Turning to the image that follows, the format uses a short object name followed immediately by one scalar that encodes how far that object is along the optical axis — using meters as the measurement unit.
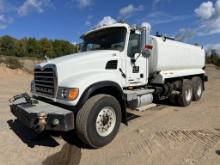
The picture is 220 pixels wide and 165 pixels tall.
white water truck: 3.44
